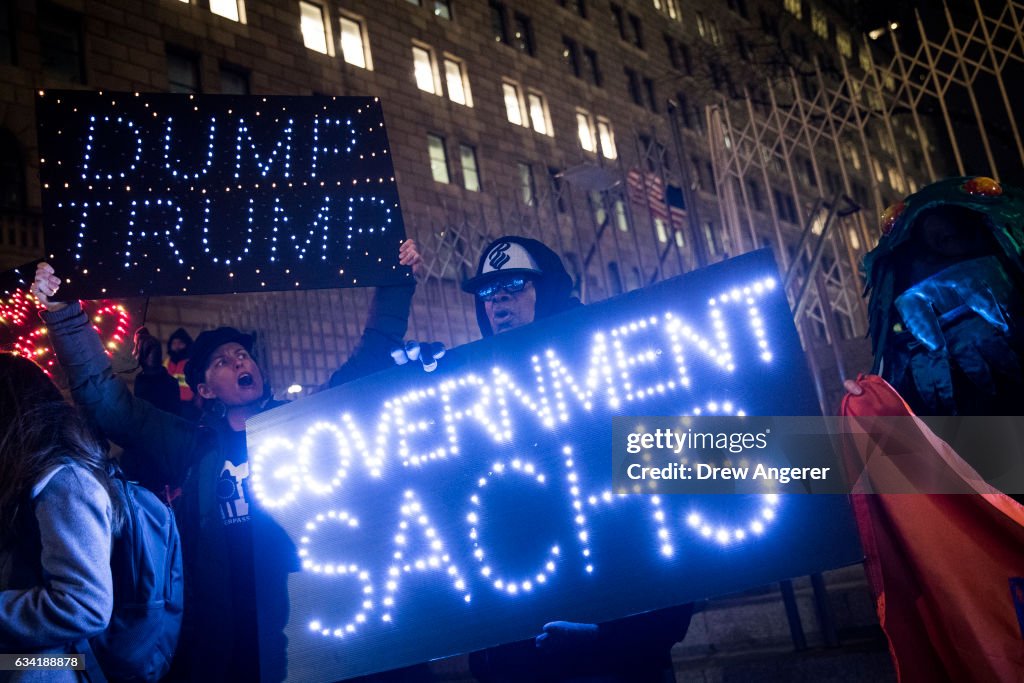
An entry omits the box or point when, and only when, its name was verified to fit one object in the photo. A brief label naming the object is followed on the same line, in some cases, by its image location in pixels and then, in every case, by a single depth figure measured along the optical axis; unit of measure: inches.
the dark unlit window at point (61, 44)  560.7
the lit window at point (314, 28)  745.6
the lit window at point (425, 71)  835.4
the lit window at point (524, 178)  911.7
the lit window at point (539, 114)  959.6
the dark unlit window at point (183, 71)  633.6
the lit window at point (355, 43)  775.7
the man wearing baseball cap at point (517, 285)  135.7
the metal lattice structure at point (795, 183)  210.5
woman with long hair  93.1
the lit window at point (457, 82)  870.3
